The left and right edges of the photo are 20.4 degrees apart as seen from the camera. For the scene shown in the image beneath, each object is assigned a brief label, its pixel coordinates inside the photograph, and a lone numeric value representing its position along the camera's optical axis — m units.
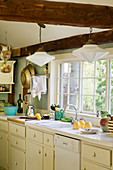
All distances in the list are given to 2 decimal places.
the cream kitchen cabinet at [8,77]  6.81
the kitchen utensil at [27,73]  6.24
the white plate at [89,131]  3.93
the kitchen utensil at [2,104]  6.90
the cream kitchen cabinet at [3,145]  5.78
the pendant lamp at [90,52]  3.62
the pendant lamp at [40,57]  4.36
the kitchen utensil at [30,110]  5.83
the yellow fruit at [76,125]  4.29
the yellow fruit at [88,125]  4.23
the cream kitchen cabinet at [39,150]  4.38
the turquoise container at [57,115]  5.30
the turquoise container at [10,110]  6.12
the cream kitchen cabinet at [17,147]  5.16
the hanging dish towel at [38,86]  5.78
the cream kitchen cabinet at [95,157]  3.39
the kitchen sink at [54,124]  4.54
